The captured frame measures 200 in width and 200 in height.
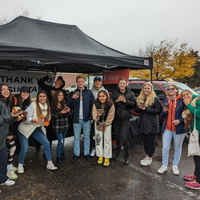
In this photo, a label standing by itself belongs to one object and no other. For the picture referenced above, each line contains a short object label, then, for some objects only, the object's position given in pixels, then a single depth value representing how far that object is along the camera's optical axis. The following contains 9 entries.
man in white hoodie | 4.09
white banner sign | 5.09
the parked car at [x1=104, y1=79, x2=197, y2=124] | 6.45
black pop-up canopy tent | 3.14
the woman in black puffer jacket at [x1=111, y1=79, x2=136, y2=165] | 3.55
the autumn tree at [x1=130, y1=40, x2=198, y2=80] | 17.72
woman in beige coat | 3.51
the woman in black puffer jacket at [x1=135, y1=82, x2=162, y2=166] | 3.39
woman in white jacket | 3.15
